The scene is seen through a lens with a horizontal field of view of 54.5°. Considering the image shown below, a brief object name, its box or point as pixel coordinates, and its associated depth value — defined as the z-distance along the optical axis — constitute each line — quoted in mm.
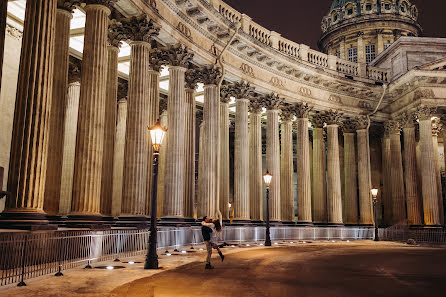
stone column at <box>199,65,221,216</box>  28375
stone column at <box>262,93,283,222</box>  34375
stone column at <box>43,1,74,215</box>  18391
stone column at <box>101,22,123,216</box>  22125
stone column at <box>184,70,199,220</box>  28172
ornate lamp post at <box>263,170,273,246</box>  26372
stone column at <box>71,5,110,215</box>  17938
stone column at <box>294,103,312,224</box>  36500
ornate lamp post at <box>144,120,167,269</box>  14086
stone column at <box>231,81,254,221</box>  31630
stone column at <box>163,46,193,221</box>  24953
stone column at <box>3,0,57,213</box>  13906
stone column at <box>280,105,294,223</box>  36531
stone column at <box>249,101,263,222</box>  34222
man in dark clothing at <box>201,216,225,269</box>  14484
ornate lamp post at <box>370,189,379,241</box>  35625
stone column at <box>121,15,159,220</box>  21645
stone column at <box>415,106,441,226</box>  37219
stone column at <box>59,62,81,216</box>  25578
